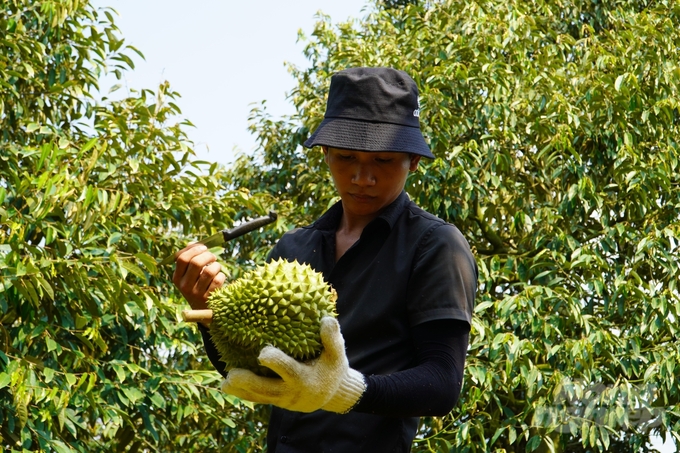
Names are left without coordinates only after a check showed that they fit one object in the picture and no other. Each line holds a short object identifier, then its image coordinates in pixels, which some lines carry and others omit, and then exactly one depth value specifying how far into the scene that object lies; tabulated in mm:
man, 1604
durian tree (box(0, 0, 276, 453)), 3756
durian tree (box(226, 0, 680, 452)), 4637
